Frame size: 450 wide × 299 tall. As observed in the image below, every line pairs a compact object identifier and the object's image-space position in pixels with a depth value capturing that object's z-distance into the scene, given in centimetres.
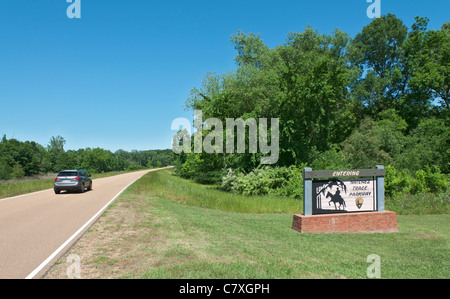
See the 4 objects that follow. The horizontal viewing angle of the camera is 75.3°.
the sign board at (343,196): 999
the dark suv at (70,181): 2012
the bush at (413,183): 2036
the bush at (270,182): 2338
